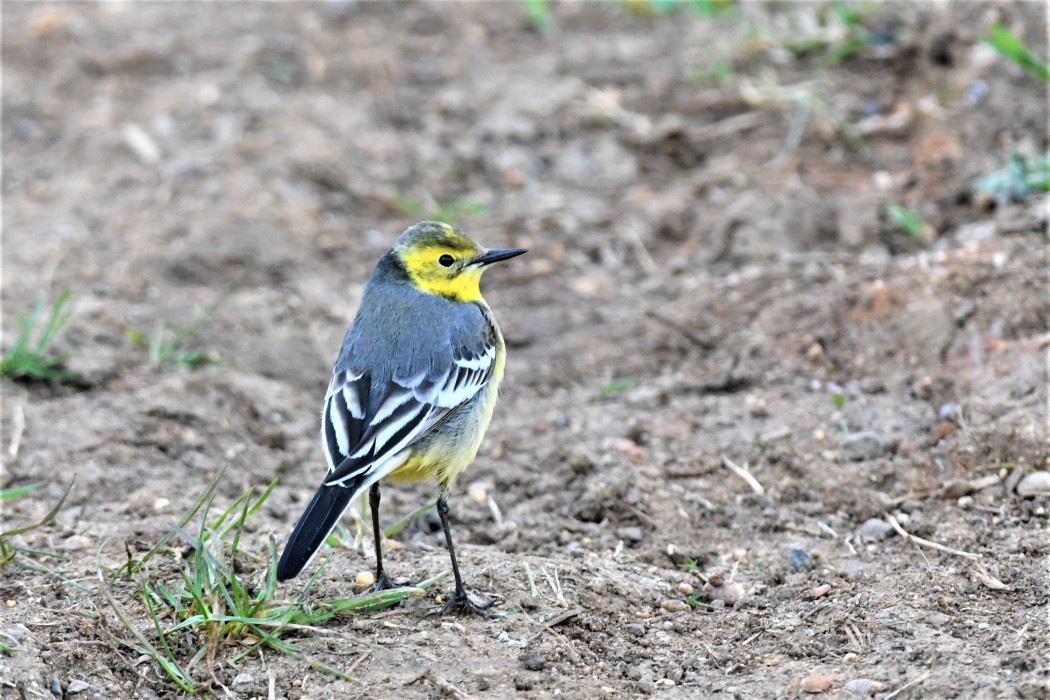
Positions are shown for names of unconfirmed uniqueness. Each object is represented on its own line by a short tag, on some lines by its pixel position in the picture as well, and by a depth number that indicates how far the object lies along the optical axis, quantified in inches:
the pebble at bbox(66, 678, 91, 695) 312.5
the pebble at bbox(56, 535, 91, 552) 383.9
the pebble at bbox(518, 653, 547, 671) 334.0
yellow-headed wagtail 347.9
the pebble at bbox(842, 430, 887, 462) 444.5
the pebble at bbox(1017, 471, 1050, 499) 396.8
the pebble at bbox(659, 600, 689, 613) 373.7
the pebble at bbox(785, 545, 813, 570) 393.0
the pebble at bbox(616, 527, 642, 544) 417.4
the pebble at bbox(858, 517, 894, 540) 402.0
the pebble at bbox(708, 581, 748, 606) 378.3
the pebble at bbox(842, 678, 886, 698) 310.3
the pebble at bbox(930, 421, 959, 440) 440.8
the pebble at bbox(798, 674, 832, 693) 315.6
